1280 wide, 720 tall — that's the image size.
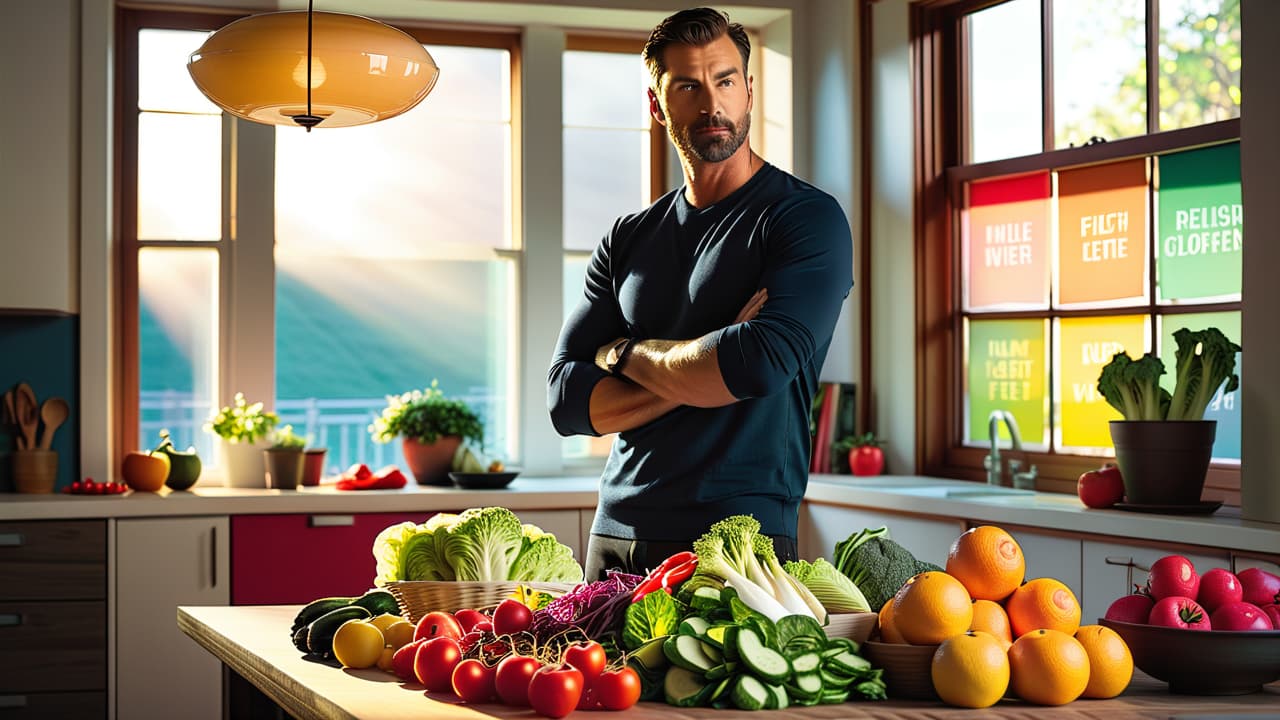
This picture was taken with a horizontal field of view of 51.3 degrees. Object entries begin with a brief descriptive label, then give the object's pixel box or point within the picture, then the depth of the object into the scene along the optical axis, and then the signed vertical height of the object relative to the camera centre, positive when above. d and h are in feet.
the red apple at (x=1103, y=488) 11.38 -1.02
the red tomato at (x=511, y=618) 5.58 -1.03
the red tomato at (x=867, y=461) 15.08 -1.02
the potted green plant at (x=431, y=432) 15.02 -0.67
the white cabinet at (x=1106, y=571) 10.40 -1.62
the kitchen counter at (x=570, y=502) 11.00 -1.26
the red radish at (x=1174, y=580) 5.62 -0.89
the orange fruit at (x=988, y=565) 5.39 -0.79
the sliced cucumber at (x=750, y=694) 4.79 -1.16
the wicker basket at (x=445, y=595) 6.31 -1.06
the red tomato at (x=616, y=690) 4.83 -1.15
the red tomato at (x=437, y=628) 5.66 -1.09
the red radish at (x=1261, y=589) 5.62 -0.93
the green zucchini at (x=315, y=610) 6.66 -1.19
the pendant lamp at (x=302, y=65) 7.24 +1.69
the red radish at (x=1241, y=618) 5.37 -1.01
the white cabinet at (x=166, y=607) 13.15 -2.31
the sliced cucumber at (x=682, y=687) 4.90 -1.17
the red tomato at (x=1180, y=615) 5.42 -1.00
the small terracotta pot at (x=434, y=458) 15.01 -0.96
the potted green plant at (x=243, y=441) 14.78 -0.74
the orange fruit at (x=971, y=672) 4.90 -1.11
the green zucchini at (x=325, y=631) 6.23 -1.20
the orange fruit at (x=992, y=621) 5.21 -0.98
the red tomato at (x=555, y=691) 4.72 -1.13
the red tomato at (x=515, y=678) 4.90 -1.13
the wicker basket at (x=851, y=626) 5.25 -1.01
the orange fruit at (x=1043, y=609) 5.26 -0.95
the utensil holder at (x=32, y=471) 14.08 -1.02
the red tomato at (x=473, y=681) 5.05 -1.17
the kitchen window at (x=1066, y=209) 12.17 +1.63
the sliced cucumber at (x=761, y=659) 4.85 -1.06
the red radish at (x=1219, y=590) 5.56 -0.93
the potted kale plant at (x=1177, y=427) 10.91 -0.48
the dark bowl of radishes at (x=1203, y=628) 5.29 -1.05
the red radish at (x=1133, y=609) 5.61 -1.02
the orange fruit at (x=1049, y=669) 4.97 -1.12
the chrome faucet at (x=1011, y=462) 13.69 -0.96
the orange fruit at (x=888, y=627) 5.23 -1.01
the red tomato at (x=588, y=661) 4.91 -1.07
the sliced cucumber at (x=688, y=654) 4.96 -1.06
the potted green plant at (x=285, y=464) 14.56 -0.99
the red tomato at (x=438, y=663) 5.27 -1.15
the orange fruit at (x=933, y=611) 5.09 -0.92
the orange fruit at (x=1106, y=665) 5.16 -1.15
